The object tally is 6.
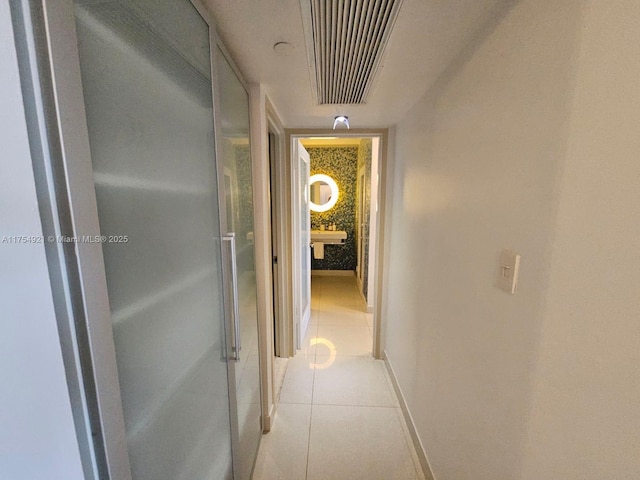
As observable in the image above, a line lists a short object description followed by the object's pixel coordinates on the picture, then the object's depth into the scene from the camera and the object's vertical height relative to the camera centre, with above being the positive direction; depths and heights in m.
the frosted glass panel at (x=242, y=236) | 1.08 -0.15
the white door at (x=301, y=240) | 2.43 -0.35
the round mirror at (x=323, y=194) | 4.65 +0.22
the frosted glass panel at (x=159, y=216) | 0.50 -0.03
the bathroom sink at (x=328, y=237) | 4.43 -0.52
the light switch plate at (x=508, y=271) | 0.80 -0.20
